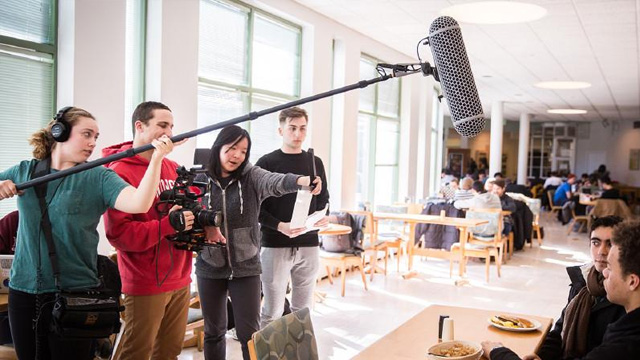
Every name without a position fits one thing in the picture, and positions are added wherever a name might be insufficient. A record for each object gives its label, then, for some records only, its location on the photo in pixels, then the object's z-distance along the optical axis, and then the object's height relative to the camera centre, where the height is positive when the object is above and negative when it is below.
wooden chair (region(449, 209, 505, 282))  7.94 -0.94
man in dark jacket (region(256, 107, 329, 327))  3.60 -0.47
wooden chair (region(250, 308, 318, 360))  2.04 -0.64
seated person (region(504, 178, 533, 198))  14.28 -0.42
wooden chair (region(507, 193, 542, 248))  11.38 -0.76
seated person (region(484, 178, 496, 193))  9.46 -0.25
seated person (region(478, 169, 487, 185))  16.95 -0.23
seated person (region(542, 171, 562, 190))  18.68 -0.31
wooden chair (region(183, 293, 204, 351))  4.02 -1.13
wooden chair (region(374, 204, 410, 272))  7.96 -0.96
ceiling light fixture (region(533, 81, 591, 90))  12.04 +1.79
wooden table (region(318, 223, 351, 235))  6.01 -0.67
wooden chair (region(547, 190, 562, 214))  15.88 -0.91
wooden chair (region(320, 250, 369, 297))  6.46 -1.04
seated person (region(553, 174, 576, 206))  15.66 -0.59
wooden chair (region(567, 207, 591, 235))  13.11 -1.05
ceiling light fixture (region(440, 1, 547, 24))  6.07 +1.67
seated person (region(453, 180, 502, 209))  8.45 -0.47
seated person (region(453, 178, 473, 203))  9.27 -0.36
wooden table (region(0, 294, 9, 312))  2.90 -0.74
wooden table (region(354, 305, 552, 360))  2.34 -0.72
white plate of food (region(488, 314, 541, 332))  2.67 -0.70
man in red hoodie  2.49 -0.43
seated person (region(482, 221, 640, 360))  1.94 -0.39
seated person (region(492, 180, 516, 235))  9.31 -0.51
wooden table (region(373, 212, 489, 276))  7.51 -0.69
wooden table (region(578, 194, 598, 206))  13.48 -0.63
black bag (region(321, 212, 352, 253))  6.60 -0.87
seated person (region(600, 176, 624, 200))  12.30 -0.41
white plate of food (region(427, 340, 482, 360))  2.13 -0.67
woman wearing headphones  2.21 -0.26
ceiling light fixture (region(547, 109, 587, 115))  18.05 +1.88
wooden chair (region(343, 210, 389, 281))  7.15 -0.96
